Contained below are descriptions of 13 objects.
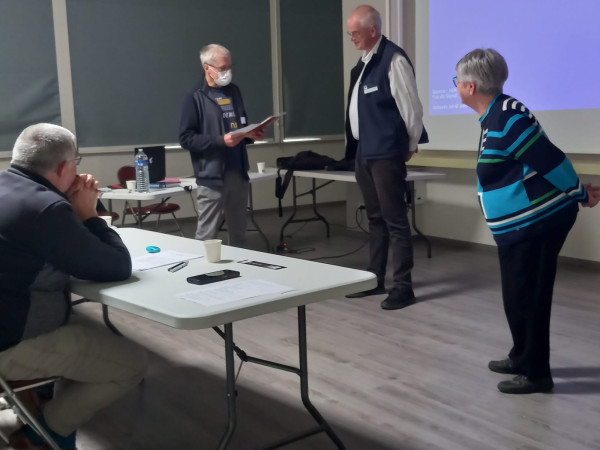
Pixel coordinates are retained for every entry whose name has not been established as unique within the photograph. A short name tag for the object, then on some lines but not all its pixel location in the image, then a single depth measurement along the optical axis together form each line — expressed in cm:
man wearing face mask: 388
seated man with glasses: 186
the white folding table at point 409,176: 536
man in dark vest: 381
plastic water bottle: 448
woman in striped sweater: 246
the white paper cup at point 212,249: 222
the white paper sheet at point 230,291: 176
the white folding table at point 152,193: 430
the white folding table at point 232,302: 168
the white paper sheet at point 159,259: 220
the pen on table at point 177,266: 214
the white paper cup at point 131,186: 456
